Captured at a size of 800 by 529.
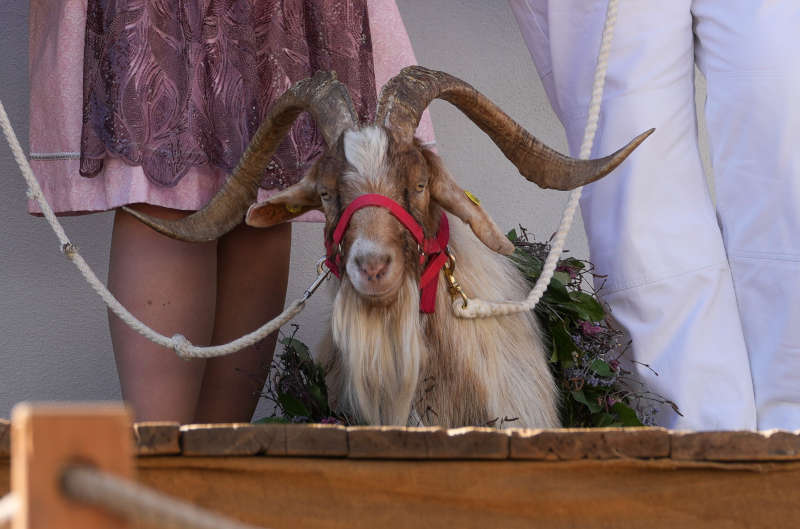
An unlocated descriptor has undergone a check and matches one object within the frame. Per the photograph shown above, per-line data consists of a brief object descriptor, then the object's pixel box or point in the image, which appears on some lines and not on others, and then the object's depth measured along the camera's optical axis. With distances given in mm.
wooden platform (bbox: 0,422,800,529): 4656
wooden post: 2495
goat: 5010
